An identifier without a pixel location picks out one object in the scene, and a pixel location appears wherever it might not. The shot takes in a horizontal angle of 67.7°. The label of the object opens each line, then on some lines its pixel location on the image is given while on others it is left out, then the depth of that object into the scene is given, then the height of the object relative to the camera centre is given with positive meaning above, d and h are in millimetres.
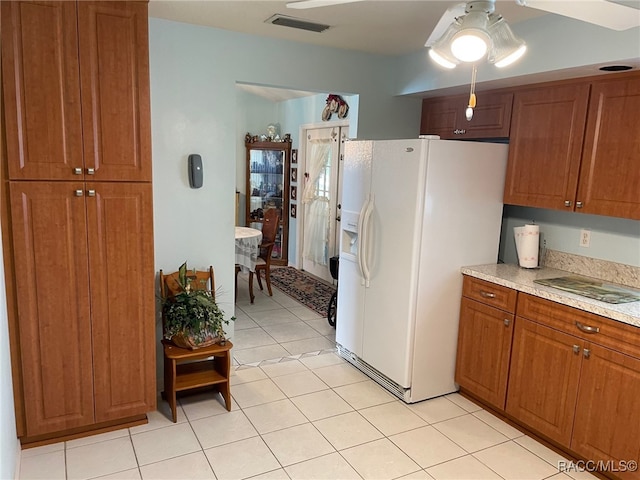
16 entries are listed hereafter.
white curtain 5852 -540
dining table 4883 -880
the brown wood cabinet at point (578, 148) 2508 +171
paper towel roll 3064 -440
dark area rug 5113 -1421
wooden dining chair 5281 -864
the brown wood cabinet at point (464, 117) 3201 +410
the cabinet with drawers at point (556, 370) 2246 -1034
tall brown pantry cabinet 2232 -250
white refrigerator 2916 -444
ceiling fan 1587 +577
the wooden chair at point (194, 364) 2785 -1261
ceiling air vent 2756 +849
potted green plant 2789 -905
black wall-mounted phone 2998 -37
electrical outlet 2959 -371
